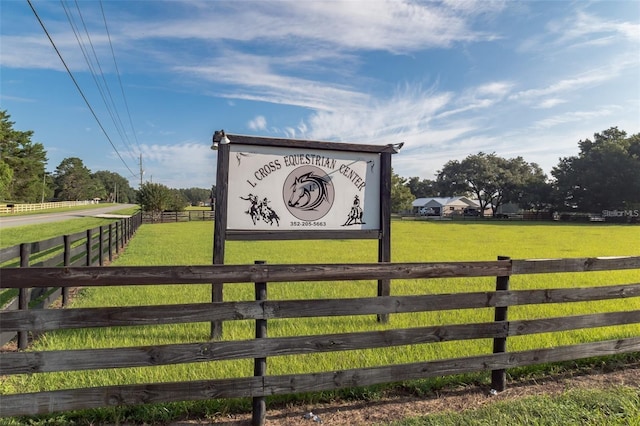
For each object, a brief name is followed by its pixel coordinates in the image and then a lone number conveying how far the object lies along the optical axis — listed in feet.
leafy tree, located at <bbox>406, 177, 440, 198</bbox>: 443.32
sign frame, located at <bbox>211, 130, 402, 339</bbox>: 18.17
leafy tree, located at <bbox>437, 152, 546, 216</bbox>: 251.60
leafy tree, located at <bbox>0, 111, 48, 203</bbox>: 218.38
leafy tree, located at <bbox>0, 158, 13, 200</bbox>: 173.62
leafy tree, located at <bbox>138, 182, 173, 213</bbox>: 164.86
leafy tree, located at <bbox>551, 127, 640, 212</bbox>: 189.78
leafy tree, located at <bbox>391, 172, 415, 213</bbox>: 281.13
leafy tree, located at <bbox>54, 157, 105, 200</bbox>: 413.18
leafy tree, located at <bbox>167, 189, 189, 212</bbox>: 176.86
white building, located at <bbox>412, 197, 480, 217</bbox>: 331.14
